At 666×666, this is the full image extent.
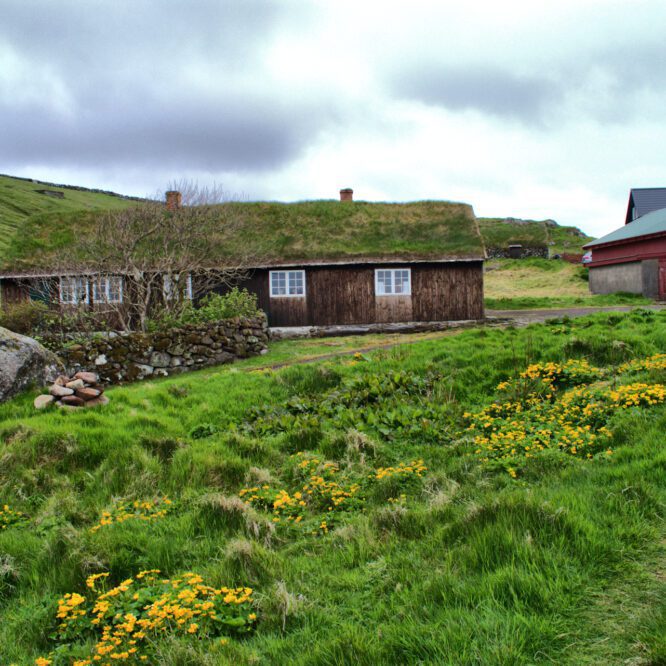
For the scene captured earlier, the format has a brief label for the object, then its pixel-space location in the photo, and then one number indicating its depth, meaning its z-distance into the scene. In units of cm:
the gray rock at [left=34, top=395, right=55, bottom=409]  935
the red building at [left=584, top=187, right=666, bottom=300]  2905
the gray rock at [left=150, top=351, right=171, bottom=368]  1547
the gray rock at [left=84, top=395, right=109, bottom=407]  965
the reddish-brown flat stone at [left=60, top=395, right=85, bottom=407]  960
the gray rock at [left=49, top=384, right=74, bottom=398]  970
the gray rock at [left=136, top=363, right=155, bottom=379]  1512
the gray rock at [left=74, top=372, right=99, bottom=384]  1060
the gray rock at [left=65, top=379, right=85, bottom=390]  1002
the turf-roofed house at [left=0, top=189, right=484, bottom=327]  2330
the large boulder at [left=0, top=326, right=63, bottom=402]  980
